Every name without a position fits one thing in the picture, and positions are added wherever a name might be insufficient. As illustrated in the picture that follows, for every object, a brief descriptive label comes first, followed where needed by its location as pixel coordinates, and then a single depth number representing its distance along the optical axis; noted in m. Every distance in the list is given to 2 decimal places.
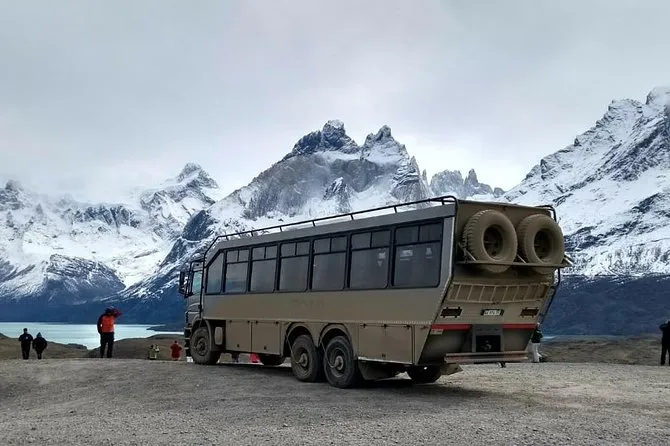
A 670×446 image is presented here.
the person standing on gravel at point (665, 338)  27.25
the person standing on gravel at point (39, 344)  35.84
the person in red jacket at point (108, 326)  28.78
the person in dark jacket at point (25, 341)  34.59
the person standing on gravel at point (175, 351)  32.91
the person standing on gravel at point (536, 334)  16.75
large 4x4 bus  15.02
